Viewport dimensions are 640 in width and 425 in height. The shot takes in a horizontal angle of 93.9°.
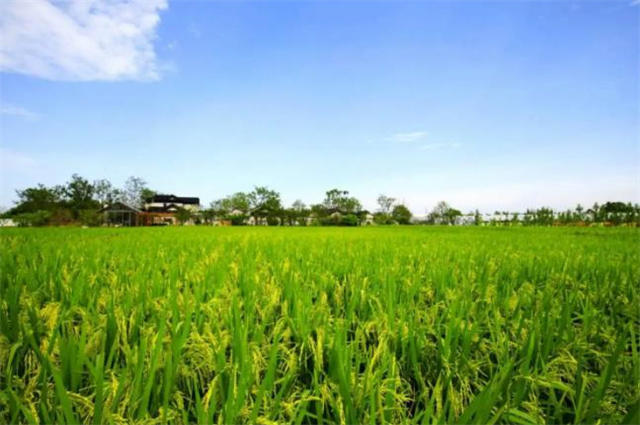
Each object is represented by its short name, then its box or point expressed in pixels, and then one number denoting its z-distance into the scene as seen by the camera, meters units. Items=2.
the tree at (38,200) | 40.34
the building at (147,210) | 43.56
